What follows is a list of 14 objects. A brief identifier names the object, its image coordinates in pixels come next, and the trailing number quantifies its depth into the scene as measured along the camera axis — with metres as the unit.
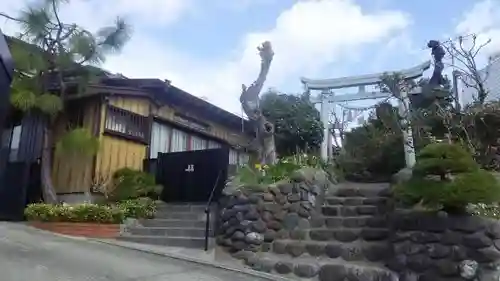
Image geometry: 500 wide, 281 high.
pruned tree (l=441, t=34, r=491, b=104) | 9.02
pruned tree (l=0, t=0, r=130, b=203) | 9.45
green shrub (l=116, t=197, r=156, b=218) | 9.09
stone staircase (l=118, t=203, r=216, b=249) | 7.92
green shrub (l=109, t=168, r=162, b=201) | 9.81
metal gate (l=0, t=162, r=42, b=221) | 10.71
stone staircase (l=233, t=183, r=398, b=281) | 6.07
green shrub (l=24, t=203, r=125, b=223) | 8.74
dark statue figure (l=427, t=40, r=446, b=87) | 10.43
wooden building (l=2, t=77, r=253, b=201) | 10.49
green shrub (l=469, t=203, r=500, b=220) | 5.73
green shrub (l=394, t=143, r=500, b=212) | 5.32
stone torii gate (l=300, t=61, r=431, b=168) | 11.48
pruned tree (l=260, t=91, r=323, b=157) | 14.19
